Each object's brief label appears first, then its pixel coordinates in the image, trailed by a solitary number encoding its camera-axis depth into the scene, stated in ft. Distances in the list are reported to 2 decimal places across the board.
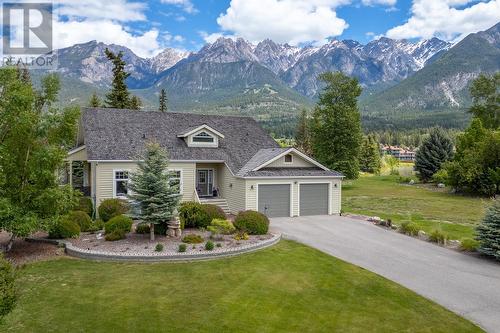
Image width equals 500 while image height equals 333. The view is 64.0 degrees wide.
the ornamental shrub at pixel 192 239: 53.36
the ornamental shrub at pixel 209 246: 49.62
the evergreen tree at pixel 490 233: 49.93
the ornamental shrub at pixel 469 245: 53.43
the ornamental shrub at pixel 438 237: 58.13
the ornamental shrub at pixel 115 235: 54.08
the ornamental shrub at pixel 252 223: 59.21
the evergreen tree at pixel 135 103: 153.69
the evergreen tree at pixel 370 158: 247.29
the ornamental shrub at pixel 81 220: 59.93
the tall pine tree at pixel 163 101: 175.85
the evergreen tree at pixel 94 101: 160.25
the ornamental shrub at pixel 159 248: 48.80
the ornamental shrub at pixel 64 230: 54.44
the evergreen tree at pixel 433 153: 167.26
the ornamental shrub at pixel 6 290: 18.79
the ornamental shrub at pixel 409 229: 63.31
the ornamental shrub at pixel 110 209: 67.51
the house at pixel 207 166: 76.95
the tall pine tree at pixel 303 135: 223.10
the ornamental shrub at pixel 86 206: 71.05
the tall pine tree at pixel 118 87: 144.05
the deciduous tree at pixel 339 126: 138.92
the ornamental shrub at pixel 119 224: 56.24
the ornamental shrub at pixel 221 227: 59.06
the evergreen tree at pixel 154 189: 54.80
